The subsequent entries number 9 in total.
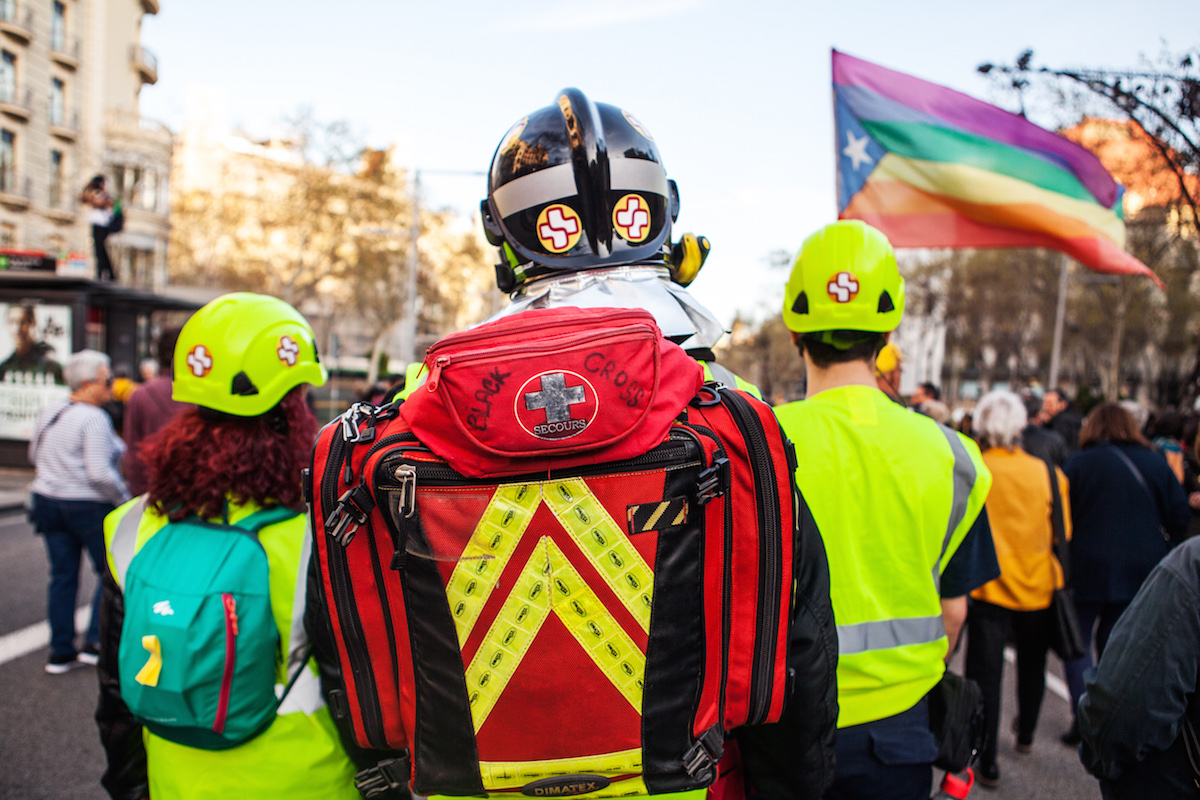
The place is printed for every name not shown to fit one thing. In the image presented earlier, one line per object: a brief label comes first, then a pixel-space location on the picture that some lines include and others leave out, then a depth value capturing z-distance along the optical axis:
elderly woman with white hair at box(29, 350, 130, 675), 5.29
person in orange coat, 4.13
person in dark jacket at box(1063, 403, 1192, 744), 4.43
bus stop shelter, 12.98
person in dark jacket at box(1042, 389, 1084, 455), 9.81
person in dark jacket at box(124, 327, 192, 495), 5.79
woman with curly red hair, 1.75
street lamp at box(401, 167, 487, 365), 24.51
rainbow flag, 4.68
